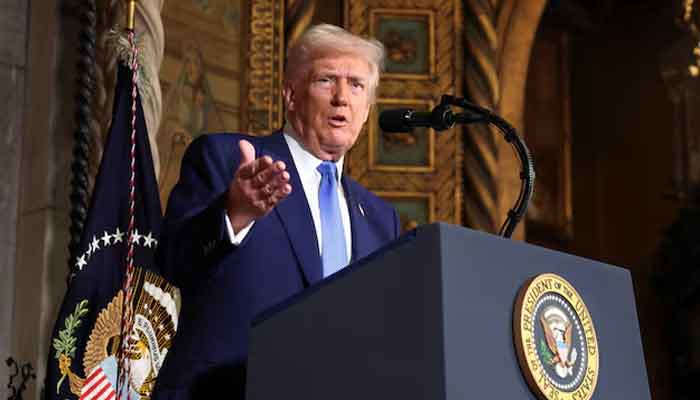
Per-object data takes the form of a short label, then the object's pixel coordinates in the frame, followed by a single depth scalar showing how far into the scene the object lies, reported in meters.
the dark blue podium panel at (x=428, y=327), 4.36
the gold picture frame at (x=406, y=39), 12.62
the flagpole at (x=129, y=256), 6.61
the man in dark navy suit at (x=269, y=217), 5.57
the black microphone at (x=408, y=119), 5.82
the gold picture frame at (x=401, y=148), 12.37
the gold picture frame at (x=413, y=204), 12.26
